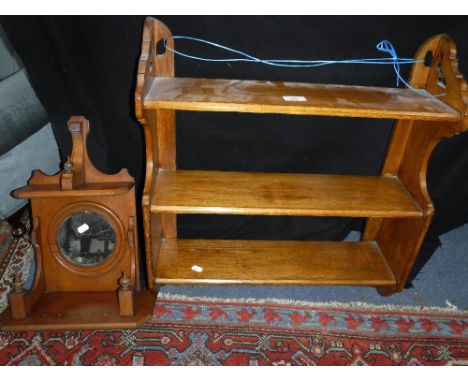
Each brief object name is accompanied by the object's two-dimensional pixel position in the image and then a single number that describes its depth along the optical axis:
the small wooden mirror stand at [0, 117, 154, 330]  1.55
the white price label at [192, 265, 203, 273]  1.79
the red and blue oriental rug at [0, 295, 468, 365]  1.61
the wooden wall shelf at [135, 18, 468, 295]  1.37
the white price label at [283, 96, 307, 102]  1.38
